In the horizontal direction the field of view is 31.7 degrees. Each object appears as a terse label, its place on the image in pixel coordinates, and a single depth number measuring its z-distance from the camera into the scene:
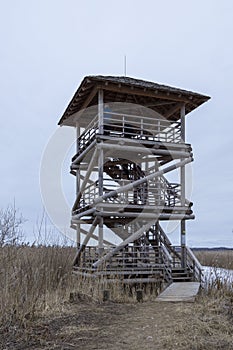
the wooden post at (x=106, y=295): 11.48
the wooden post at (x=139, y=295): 12.05
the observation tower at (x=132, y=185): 14.80
